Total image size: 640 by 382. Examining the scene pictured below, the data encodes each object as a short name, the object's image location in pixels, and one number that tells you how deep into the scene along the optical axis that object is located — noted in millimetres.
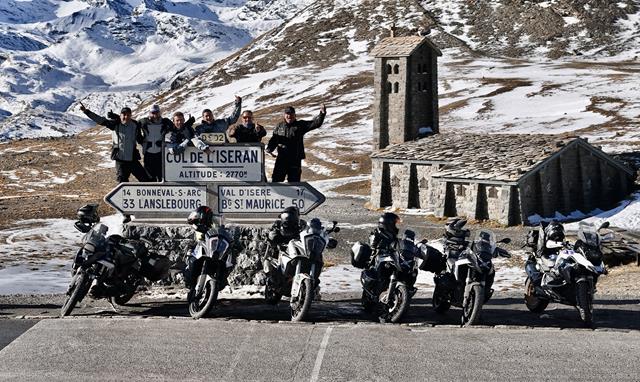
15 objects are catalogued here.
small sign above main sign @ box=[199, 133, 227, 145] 16219
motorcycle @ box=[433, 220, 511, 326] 13211
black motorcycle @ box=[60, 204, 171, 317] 13664
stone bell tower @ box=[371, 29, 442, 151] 49688
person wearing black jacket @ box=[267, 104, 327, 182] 17328
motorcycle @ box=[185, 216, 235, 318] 13531
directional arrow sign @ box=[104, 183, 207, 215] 16359
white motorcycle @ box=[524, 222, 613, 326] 13148
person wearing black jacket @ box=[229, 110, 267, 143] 16984
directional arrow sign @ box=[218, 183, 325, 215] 16125
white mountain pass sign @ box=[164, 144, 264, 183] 16250
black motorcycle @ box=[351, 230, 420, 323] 13422
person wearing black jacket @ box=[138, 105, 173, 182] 16688
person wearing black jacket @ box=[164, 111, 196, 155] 16234
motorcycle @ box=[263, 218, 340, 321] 13242
